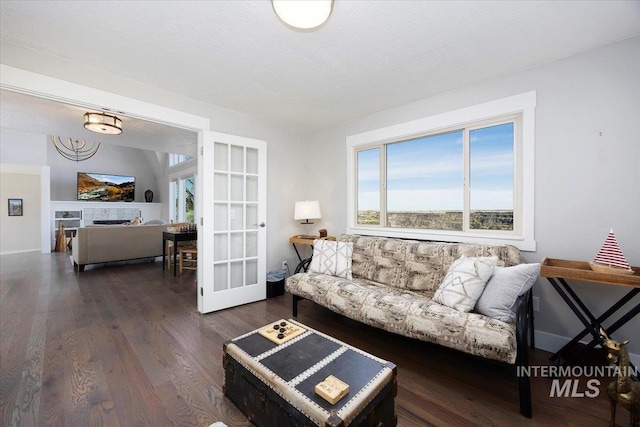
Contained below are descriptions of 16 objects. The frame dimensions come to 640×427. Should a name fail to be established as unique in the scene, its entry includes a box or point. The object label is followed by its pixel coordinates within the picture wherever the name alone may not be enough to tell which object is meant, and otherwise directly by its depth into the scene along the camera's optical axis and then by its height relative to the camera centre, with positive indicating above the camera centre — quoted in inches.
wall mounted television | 348.5 +34.4
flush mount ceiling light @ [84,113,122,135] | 123.3 +43.5
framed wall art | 266.2 +4.2
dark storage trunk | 42.4 -31.3
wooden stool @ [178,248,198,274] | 191.2 -37.6
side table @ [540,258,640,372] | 61.8 -17.0
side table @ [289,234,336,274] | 129.4 -15.3
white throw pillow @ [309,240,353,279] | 111.1 -20.6
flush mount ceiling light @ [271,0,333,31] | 54.2 +43.7
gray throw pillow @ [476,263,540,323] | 67.8 -21.0
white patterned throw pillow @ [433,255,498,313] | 73.5 -20.9
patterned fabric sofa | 60.4 -28.1
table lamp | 139.4 +1.0
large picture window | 92.1 +15.4
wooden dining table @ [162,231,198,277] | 186.2 -18.5
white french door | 116.6 -4.4
